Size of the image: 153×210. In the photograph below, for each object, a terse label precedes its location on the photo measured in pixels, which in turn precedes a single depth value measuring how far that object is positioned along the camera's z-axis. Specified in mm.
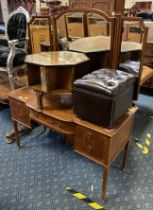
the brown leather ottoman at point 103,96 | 1170
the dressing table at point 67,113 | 1306
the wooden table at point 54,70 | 1359
